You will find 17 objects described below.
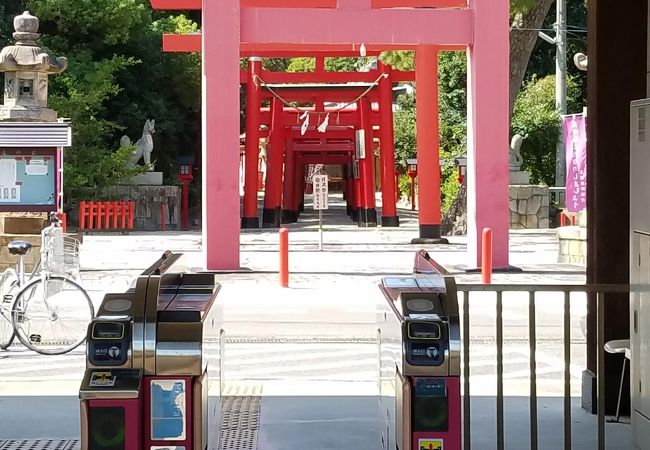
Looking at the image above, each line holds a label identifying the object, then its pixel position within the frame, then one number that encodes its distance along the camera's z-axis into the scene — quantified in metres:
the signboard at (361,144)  34.06
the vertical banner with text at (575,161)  20.83
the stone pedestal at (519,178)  35.00
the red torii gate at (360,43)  18.64
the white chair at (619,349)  7.15
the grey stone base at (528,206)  34.28
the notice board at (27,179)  19.17
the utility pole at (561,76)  35.94
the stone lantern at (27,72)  22.05
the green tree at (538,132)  37.50
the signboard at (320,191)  25.94
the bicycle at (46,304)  10.77
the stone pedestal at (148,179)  35.75
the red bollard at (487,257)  16.44
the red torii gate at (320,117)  32.94
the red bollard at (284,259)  16.65
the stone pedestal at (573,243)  20.55
